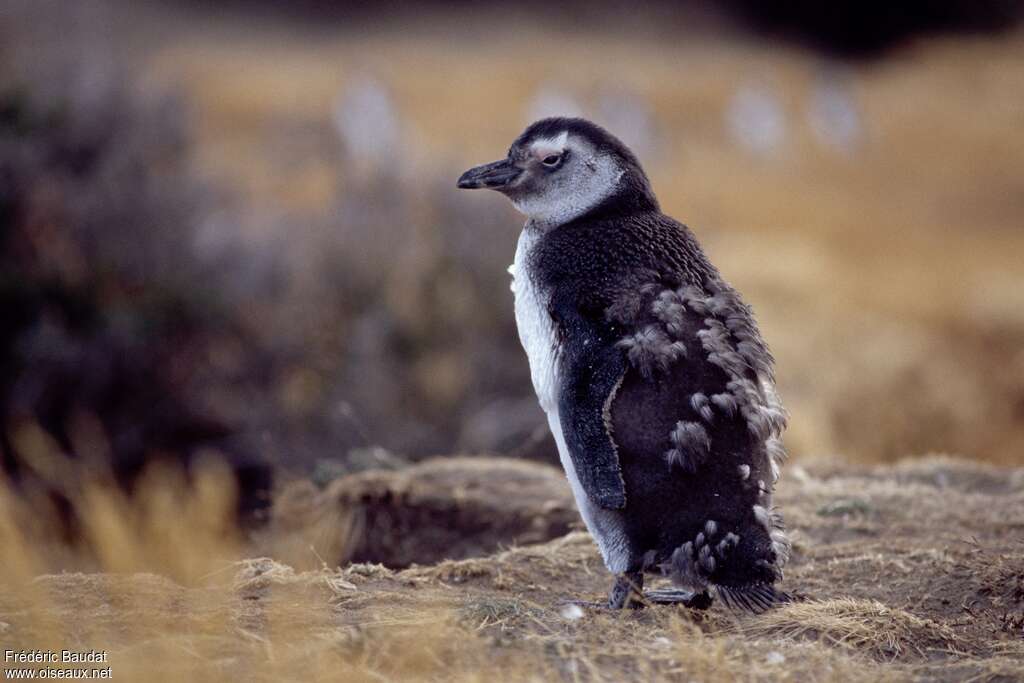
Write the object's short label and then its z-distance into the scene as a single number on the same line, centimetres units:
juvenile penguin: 844
